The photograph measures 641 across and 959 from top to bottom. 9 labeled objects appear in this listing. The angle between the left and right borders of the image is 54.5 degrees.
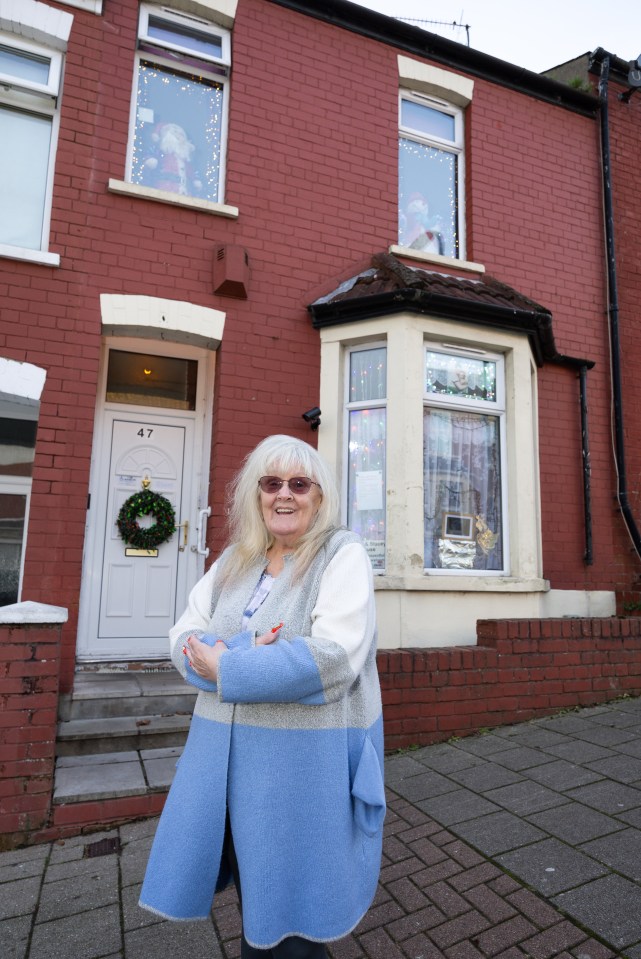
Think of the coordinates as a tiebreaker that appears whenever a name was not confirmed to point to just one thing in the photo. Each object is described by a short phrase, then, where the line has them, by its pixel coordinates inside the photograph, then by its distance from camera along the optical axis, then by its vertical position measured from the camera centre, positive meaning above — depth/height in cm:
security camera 518 +116
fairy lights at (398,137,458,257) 638 +385
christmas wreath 520 +28
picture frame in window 525 +29
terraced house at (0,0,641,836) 465 +177
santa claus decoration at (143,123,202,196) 543 +342
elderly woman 146 -52
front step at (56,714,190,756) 378 -112
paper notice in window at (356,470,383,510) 520 +58
